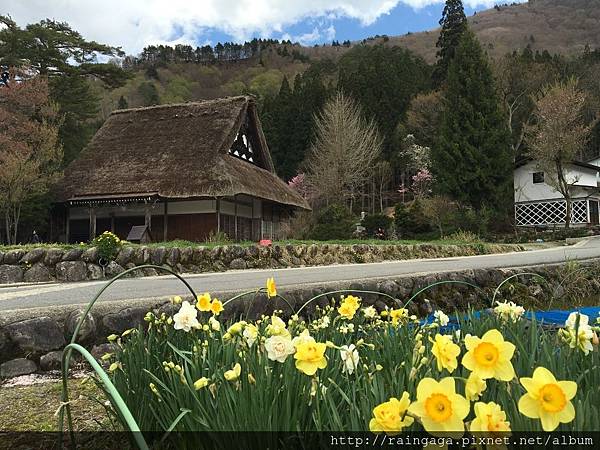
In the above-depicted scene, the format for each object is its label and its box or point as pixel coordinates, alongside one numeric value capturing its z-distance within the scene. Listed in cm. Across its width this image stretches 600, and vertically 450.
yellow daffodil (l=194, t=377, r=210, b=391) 124
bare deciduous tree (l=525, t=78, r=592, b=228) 2183
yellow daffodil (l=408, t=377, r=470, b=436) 89
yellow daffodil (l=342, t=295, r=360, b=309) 197
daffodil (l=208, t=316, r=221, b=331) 173
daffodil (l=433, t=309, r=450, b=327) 187
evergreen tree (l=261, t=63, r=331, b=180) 3531
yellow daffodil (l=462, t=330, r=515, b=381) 101
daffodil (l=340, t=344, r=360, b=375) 139
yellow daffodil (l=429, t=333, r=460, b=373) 115
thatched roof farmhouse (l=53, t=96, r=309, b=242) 1573
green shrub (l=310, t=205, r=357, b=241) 1930
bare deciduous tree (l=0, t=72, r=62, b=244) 1514
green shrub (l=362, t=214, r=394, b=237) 2312
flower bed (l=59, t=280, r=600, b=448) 91
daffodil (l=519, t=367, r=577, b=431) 88
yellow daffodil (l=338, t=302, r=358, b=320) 191
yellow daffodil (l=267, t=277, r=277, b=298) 192
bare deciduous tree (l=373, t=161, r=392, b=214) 3206
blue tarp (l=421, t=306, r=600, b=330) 326
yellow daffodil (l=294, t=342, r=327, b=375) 123
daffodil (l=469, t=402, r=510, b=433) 88
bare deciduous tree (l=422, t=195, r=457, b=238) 2195
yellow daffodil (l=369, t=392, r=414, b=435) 93
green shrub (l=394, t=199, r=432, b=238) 2300
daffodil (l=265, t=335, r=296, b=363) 134
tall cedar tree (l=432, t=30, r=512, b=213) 2306
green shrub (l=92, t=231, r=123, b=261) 933
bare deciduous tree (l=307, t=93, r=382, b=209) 2688
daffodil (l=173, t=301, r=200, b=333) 172
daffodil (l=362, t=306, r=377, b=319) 212
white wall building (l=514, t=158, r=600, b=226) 2644
